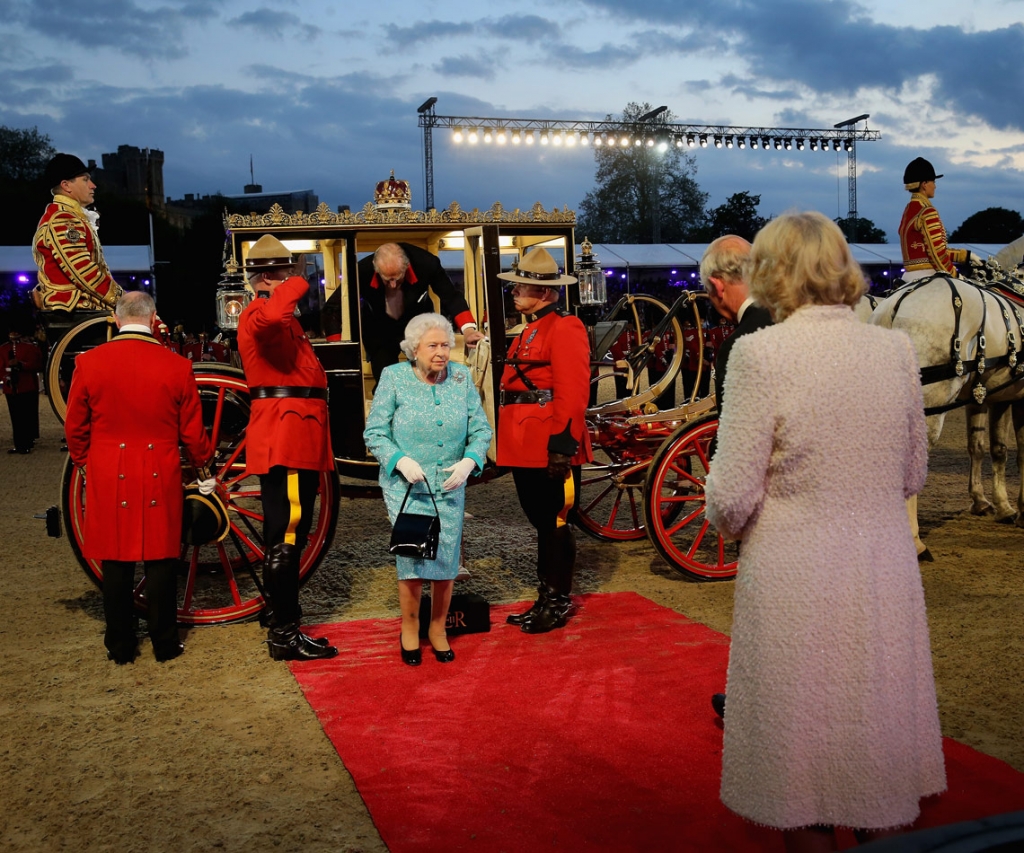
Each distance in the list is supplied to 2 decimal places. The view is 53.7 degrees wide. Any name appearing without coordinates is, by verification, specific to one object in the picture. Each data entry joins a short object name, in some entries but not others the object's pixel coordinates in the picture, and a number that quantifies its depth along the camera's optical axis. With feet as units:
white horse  19.58
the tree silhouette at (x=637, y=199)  136.98
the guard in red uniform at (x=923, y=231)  21.25
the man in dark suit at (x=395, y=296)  19.40
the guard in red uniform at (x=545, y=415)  14.94
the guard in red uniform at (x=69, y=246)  15.76
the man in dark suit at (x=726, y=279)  10.19
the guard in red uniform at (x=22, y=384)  42.28
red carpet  9.45
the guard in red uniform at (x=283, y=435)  14.07
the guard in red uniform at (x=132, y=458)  14.03
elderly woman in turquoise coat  13.96
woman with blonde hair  6.98
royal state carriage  16.39
